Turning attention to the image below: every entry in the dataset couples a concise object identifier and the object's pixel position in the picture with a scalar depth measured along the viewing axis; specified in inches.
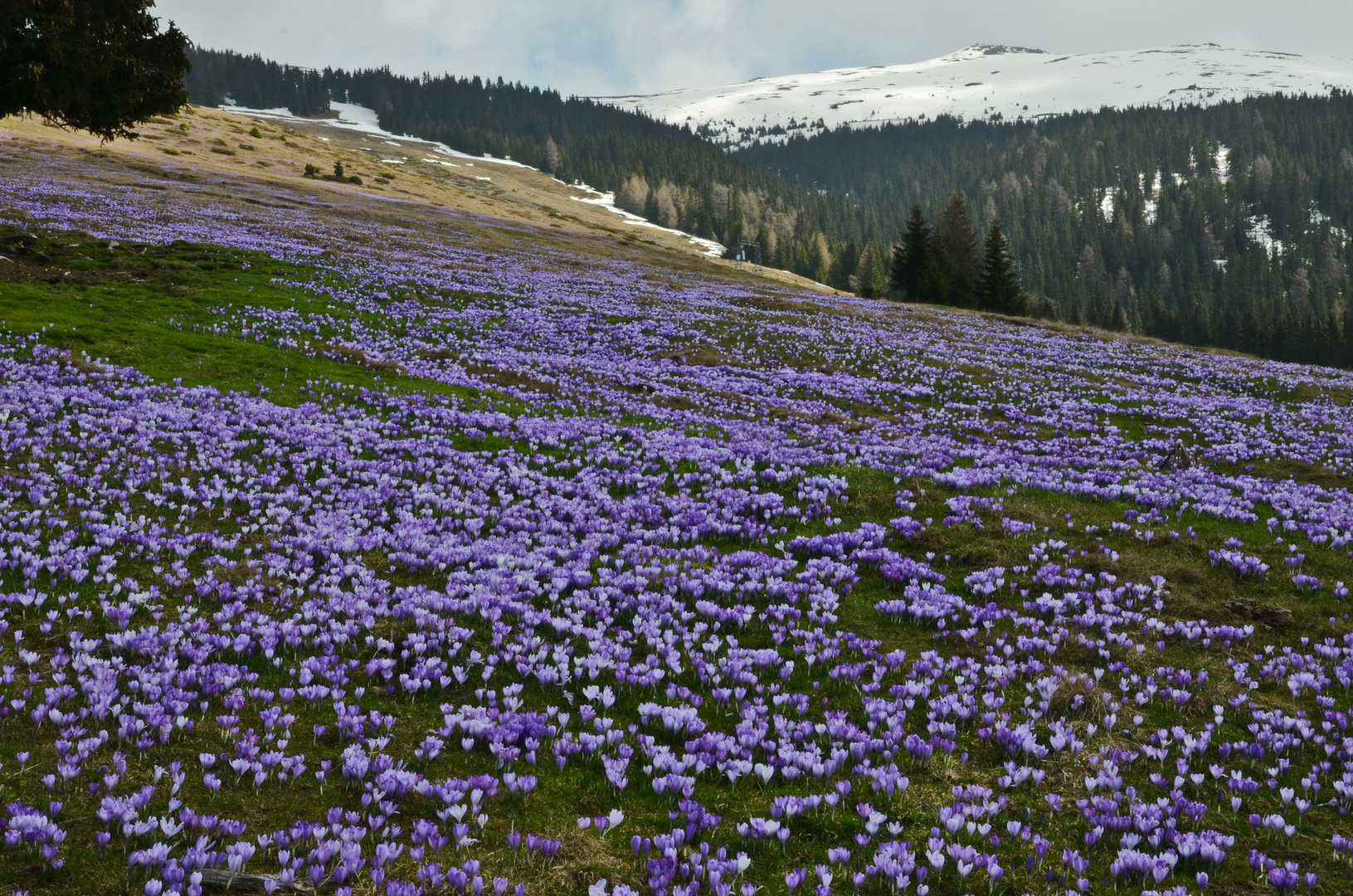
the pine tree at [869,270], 5893.7
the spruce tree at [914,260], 3184.1
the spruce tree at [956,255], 3117.6
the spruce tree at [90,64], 889.5
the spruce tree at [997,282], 3080.7
